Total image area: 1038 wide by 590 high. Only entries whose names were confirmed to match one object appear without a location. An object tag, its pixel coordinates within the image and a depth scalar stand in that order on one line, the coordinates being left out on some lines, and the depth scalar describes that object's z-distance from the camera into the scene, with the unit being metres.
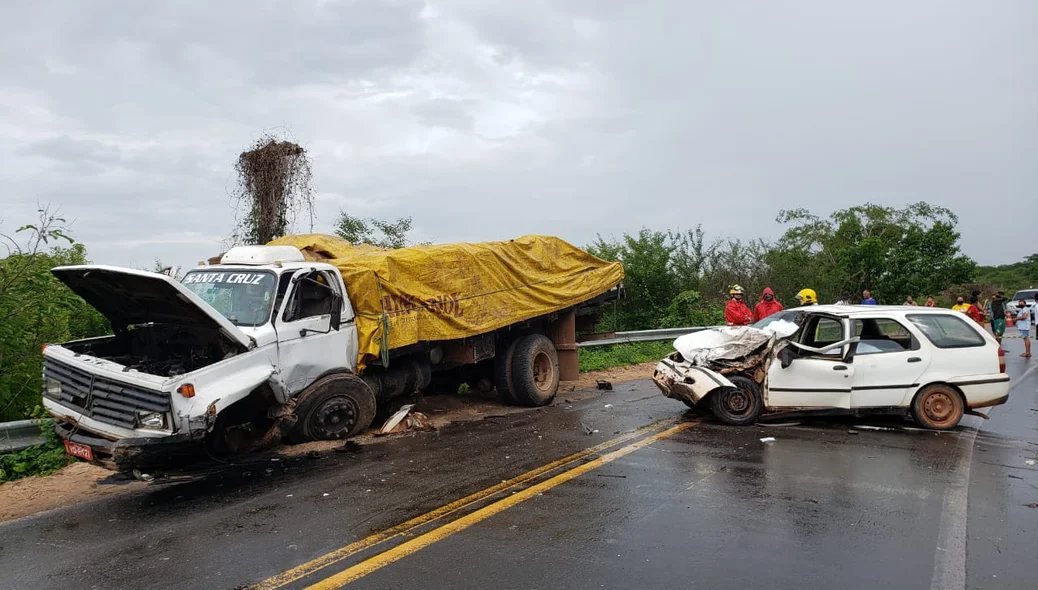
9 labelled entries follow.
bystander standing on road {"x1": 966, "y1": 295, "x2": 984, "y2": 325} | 16.36
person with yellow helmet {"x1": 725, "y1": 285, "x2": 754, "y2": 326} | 11.82
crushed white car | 8.53
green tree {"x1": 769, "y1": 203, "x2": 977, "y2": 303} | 28.78
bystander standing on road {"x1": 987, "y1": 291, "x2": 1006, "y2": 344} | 17.50
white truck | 6.40
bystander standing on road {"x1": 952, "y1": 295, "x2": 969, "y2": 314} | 16.40
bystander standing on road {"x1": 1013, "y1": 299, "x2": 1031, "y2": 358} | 17.75
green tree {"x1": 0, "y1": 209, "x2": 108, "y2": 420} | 8.31
